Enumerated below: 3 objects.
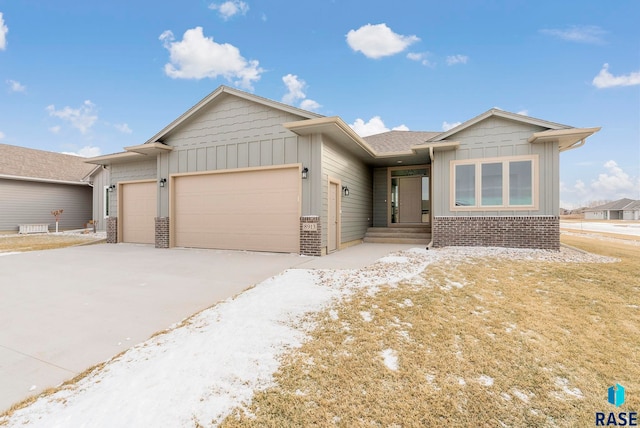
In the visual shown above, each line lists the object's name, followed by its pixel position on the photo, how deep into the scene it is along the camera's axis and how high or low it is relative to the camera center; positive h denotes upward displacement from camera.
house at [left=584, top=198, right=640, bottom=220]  50.65 +0.18
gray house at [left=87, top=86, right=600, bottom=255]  7.78 +1.09
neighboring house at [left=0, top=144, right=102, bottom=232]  15.48 +1.50
